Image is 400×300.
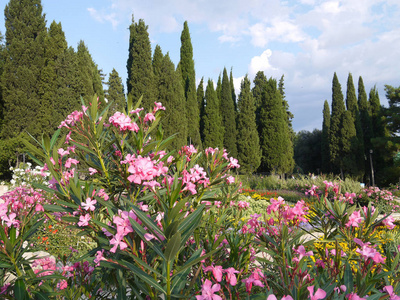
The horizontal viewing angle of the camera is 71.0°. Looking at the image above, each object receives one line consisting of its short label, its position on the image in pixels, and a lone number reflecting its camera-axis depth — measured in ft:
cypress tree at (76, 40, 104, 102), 56.78
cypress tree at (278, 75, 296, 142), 105.12
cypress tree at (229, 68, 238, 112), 85.56
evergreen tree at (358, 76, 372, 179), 87.25
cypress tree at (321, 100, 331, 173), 88.99
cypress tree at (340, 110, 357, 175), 79.25
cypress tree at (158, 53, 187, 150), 60.18
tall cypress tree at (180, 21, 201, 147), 70.64
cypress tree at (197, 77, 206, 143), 82.31
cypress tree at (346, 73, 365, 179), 79.71
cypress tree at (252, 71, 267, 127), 98.68
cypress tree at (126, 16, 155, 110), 58.90
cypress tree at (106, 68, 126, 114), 89.66
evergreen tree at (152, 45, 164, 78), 62.75
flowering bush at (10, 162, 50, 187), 23.67
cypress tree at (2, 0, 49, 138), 53.11
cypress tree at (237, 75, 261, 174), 72.49
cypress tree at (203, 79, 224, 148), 74.33
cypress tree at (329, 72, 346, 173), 81.95
